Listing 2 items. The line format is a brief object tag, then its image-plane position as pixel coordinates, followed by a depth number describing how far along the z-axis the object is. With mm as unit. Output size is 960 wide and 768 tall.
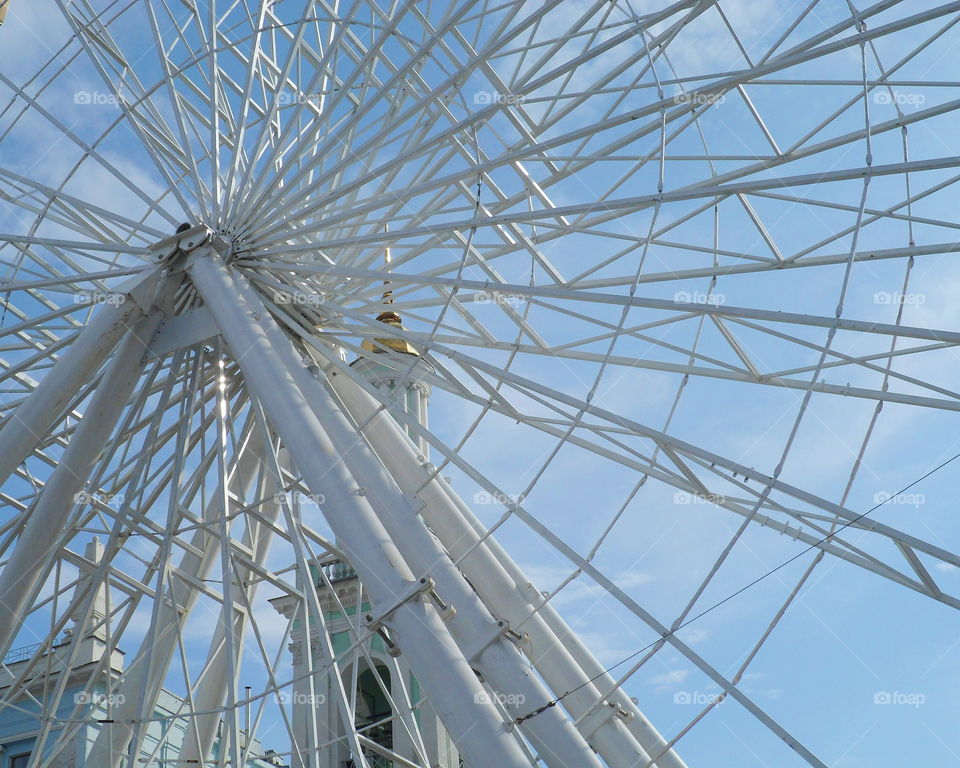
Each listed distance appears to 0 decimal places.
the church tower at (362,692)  28656
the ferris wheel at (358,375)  14023
